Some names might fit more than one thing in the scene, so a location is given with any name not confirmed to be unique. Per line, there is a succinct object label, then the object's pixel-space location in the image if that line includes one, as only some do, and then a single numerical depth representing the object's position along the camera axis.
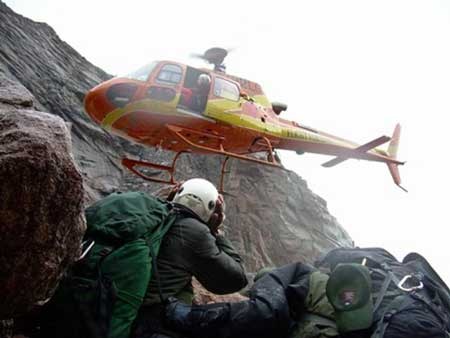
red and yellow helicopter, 9.33
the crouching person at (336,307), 2.46
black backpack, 2.39
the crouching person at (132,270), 2.68
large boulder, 2.09
